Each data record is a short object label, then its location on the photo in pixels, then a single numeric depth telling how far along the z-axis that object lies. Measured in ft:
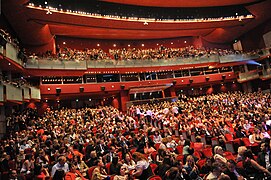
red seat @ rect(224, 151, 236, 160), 15.71
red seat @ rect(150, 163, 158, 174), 15.33
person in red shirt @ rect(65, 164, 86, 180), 14.52
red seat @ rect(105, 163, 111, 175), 16.57
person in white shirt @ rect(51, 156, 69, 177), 15.85
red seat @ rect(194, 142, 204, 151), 19.89
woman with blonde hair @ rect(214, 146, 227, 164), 12.93
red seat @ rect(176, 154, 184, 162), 16.37
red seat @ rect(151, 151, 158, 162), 18.48
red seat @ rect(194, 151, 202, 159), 17.35
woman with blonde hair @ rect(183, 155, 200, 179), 12.62
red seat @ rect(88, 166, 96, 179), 15.93
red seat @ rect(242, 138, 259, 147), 19.29
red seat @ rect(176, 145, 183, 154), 19.86
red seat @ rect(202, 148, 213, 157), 17.79
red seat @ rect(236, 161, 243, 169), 13.05
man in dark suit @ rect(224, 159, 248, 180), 11.89
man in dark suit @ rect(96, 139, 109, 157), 20.60
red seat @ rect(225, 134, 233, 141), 22.37
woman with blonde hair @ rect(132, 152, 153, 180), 13.92
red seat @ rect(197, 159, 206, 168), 14.76
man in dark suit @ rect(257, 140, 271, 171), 13.39
